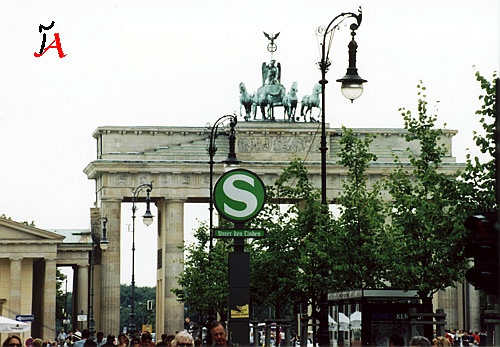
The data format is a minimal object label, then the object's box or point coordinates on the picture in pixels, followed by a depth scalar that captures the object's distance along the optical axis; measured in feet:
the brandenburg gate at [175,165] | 416.26
